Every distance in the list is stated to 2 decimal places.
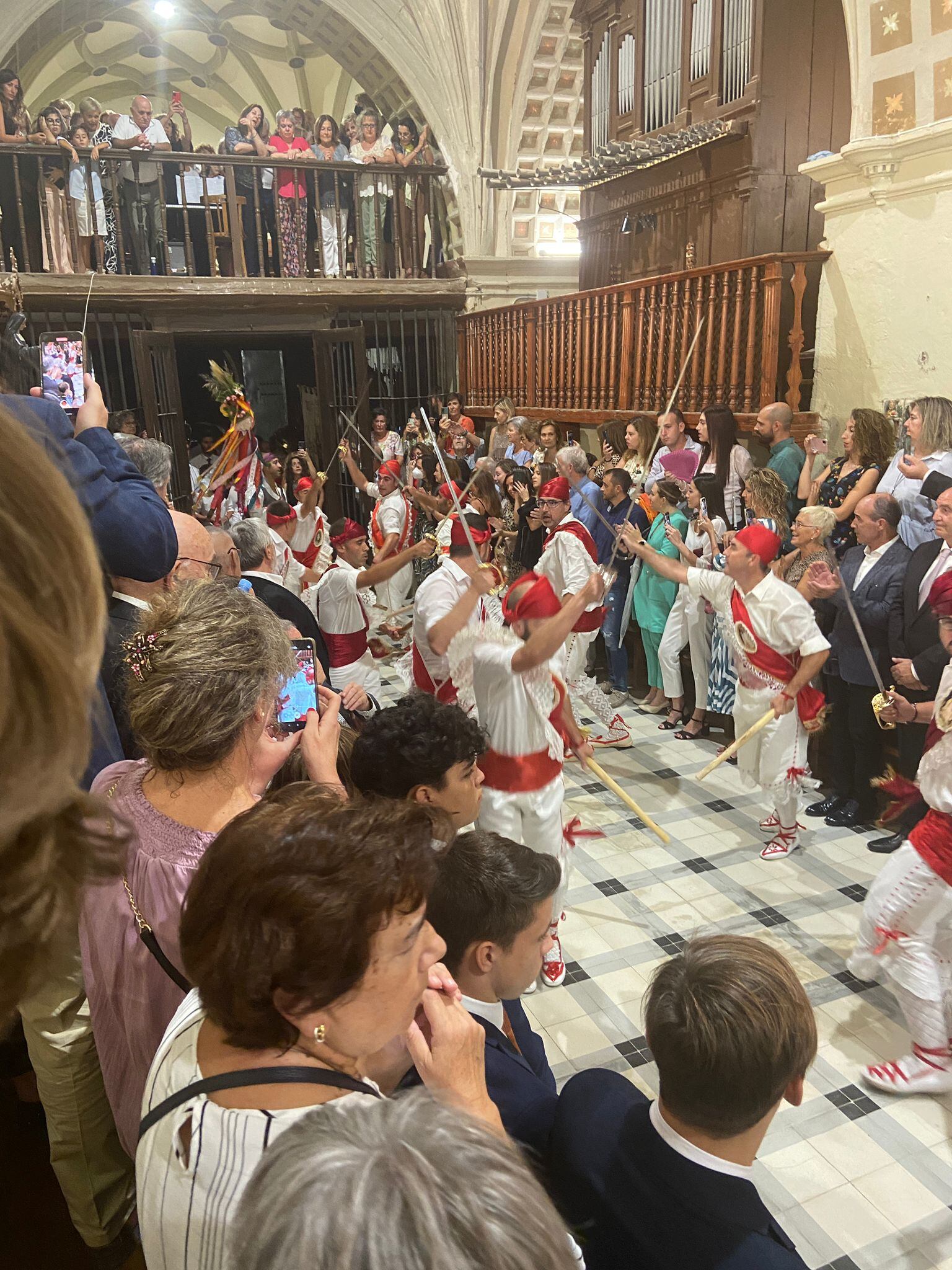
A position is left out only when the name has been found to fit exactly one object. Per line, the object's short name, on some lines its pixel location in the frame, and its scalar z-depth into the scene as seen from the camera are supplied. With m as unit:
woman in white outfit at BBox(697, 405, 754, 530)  6.49
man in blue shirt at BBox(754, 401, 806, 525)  6.21
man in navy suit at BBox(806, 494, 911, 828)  4.44
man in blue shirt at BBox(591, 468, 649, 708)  6.44
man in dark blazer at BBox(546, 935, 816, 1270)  1.35
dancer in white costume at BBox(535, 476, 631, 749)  5.41
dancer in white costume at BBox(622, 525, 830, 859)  4.27
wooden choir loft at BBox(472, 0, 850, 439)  7.05
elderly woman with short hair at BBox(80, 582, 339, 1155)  1.61
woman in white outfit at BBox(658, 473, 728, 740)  5.90
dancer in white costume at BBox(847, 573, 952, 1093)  2.88
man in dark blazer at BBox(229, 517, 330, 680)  3.66
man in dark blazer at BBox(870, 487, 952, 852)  3.97
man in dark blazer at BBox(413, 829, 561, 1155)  2.02
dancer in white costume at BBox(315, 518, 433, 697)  4.95
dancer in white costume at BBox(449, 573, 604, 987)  3.38
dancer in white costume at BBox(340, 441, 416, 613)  8.18
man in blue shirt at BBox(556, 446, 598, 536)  6.60
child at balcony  11.02
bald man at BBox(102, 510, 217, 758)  2.20
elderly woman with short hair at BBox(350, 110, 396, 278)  12.58
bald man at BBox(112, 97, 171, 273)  11.36
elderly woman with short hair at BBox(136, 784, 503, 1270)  0.99
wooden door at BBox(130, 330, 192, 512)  11.66
